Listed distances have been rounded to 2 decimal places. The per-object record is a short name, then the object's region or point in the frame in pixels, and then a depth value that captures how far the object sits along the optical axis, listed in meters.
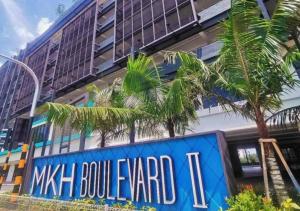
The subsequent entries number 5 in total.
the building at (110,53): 11.92
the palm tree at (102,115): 6.67
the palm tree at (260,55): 4.98
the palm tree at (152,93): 6.91
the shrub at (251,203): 4.01
